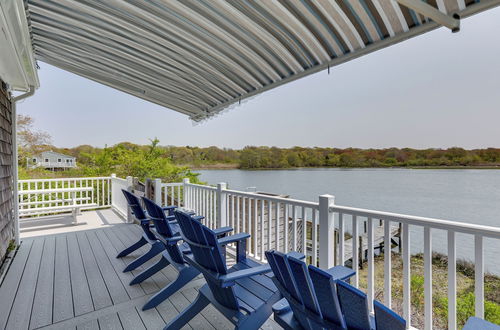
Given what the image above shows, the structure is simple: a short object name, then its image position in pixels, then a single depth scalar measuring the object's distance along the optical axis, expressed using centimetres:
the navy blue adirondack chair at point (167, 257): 255
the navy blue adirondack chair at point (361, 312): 103
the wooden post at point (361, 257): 1020
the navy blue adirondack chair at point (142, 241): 334
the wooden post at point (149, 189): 539
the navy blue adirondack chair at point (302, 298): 122
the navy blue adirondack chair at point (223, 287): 184
